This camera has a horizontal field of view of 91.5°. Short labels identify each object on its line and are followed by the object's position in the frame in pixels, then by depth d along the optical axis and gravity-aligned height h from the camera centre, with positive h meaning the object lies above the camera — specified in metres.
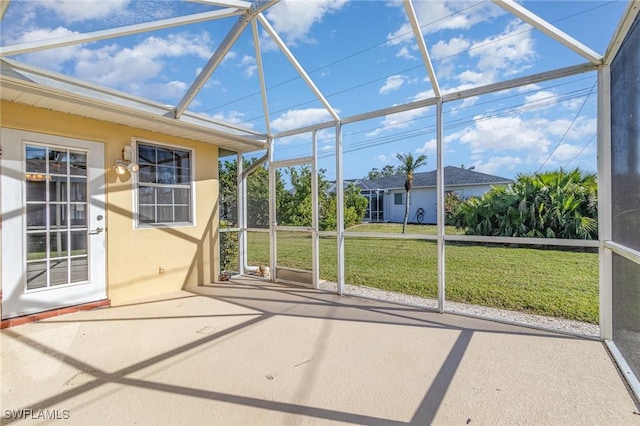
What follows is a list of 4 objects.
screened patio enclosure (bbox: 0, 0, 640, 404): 2.47 +1.20
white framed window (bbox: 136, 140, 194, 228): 4.51 +0.41
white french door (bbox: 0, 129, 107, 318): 3.34 -0.11
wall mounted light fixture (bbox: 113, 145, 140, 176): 4.16 +0.66
